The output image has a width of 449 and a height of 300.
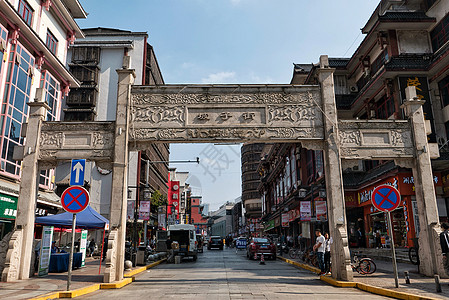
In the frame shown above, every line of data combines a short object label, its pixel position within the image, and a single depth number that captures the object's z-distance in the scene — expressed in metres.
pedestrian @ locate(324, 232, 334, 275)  13.45
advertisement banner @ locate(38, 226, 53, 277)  13.27
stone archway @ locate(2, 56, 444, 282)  13.02
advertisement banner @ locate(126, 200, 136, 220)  24.39
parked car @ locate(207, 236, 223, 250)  48.19
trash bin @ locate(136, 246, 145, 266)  19.56
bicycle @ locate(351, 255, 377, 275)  13.23
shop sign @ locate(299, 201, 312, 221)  22.23
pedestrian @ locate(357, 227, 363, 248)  26.16
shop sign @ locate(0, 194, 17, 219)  17.35
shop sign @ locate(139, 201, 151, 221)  23.09
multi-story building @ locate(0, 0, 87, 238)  18.31
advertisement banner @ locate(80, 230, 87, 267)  17.82
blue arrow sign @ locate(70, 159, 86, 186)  10.87
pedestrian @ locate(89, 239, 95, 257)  29.16
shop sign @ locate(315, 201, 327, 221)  19.09
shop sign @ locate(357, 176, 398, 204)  20.83
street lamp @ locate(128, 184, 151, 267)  19.14
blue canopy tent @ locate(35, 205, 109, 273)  14.92
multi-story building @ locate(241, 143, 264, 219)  88.81
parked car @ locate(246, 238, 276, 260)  24.80
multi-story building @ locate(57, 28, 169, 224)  41.34
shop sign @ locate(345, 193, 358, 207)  26.39
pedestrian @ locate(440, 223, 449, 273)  10.09
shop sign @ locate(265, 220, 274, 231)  52.12
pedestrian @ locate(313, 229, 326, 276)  13.47
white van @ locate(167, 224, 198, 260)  25.13
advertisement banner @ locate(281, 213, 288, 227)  30.45
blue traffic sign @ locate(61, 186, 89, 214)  9.53
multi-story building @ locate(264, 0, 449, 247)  20.23
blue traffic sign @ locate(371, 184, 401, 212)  9.93
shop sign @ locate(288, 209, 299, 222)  35.38
